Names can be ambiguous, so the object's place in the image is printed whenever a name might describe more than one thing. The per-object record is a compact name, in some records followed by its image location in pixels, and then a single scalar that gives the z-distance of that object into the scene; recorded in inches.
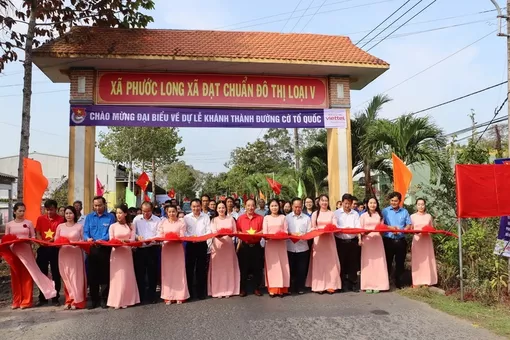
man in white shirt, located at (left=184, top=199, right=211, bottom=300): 281.7
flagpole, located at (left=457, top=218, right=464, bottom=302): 254.7
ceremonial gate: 389.7
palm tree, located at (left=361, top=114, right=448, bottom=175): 410.9
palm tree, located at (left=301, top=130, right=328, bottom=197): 551.4
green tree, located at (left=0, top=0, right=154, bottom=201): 345.7
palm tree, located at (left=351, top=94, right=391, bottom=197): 486.0
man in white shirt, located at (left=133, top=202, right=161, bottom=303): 271.6
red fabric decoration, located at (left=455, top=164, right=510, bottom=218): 253.1
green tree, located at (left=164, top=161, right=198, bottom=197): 2249.0
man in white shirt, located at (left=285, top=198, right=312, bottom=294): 293.6
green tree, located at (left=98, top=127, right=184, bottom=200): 1117.7
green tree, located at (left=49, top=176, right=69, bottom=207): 752.8
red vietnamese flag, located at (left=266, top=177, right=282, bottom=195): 681.6
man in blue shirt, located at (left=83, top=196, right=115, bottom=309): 262.5
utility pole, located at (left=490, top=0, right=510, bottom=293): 276.4
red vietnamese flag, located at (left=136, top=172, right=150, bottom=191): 694.4
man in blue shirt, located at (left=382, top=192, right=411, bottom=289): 294.4
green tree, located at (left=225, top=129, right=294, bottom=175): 1839.3
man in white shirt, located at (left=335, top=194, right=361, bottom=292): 298.7
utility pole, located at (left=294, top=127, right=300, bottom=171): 880.0
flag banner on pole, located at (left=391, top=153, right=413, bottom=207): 331.9
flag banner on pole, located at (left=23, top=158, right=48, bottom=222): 312.7
